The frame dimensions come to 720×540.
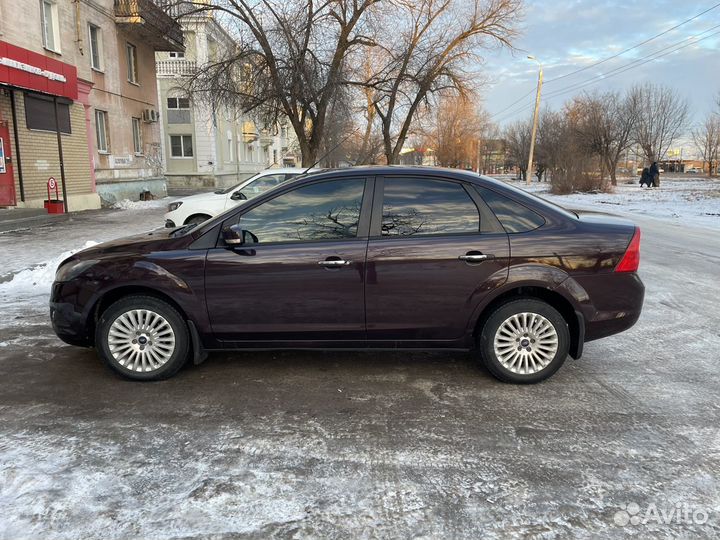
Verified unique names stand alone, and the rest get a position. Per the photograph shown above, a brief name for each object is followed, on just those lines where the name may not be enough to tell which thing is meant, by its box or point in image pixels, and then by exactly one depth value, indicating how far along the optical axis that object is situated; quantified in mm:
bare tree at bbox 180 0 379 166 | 19328
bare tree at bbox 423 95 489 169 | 52838
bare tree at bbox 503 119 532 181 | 68188
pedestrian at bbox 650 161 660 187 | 40628
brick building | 15172
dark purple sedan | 4113
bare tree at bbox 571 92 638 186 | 44688
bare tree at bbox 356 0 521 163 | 24281
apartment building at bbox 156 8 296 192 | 35500
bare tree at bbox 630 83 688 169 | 47438
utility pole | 39312
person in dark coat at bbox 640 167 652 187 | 41538
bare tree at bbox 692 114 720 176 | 59375
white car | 11109
